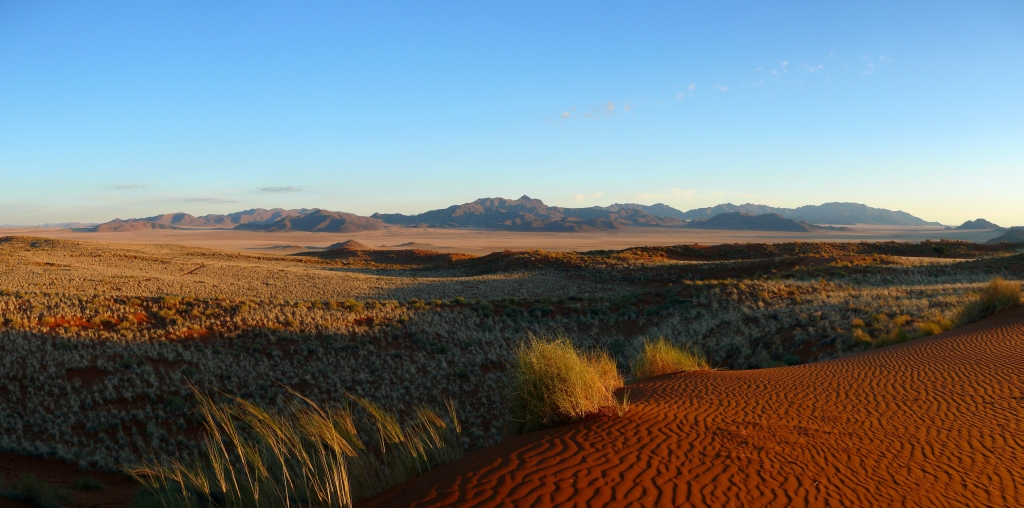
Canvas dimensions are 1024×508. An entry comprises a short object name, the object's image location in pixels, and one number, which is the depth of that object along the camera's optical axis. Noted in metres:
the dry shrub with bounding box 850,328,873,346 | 13.30
